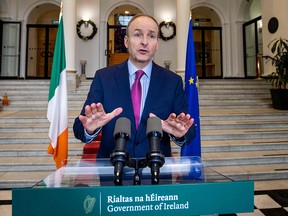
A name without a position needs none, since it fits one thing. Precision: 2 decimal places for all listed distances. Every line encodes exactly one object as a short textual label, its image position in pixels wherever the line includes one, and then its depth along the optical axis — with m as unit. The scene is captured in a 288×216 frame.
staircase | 4.42
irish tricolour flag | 3.34
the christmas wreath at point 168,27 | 12.06
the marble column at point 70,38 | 8.22
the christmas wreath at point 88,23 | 11.68
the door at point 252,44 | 12.00
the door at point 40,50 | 12.92
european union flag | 3.72
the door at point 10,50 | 12.28
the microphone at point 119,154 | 0.82
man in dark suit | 1.46
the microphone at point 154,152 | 0.82
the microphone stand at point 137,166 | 0.88
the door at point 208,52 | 13.64
